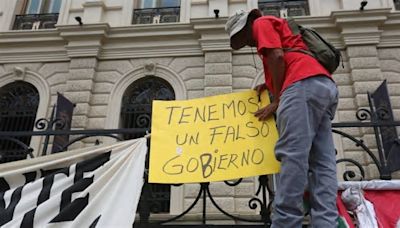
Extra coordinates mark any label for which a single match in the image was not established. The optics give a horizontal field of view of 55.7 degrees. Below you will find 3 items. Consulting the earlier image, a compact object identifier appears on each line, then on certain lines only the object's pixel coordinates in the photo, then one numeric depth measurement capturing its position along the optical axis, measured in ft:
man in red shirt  7.86
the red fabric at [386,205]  9.42
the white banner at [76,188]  9.73
